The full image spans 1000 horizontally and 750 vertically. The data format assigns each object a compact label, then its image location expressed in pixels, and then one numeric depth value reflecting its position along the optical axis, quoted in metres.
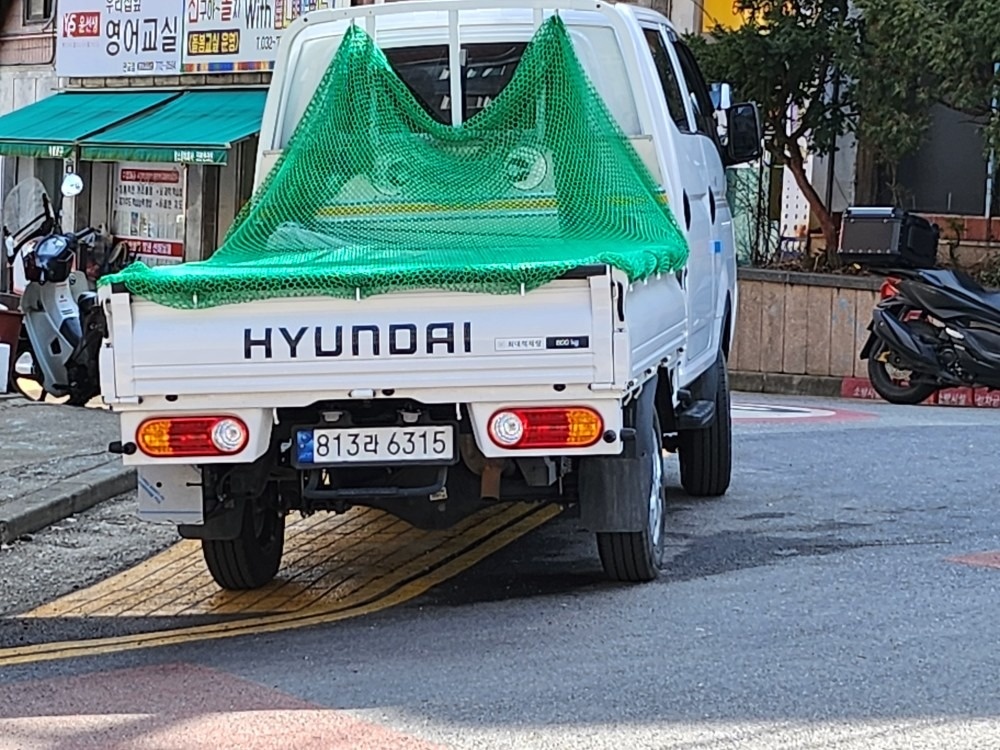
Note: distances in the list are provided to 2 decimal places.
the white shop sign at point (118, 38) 22.50
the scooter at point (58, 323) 12.18
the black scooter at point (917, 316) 13.73
